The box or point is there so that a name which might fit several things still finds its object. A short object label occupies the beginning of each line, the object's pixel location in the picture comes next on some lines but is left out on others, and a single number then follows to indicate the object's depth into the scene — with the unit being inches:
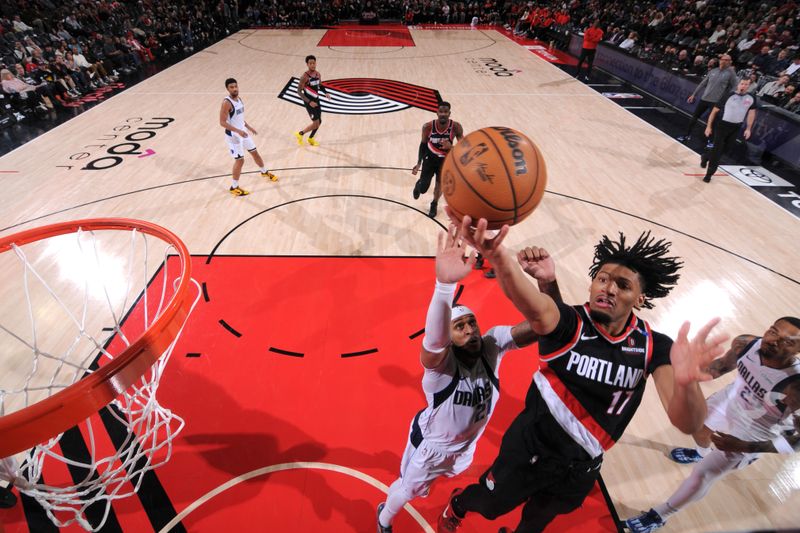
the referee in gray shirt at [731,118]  257.6
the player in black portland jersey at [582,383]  81.3
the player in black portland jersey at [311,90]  308.7
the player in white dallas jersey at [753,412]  97.3
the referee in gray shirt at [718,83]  304.3
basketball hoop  79.7
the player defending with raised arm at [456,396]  87.7
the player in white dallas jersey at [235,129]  240.1
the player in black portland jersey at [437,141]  211.6
